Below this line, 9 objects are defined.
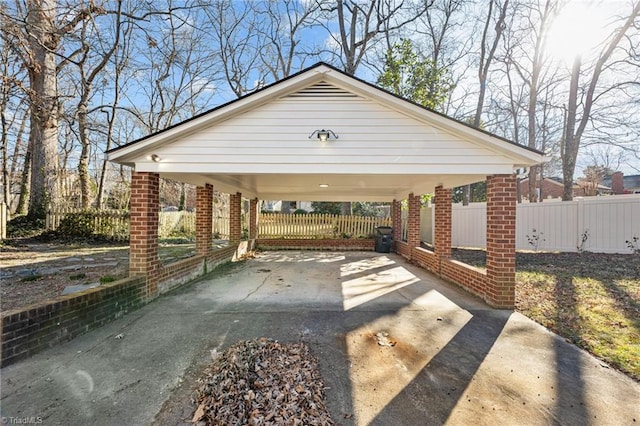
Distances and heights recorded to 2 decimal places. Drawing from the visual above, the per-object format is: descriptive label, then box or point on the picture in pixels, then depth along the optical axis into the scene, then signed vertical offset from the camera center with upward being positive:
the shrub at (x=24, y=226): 11.27 -0.39
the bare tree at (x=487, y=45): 14.81 +8.90
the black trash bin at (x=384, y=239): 12.80 -0.93
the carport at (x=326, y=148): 5.25 +1.23
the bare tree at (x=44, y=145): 11.03 +2.79
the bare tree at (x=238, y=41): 17.83 +10.94
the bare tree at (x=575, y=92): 11.64 +5.09
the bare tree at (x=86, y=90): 13.22 +6.01
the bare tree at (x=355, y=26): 16.41 +10.73
